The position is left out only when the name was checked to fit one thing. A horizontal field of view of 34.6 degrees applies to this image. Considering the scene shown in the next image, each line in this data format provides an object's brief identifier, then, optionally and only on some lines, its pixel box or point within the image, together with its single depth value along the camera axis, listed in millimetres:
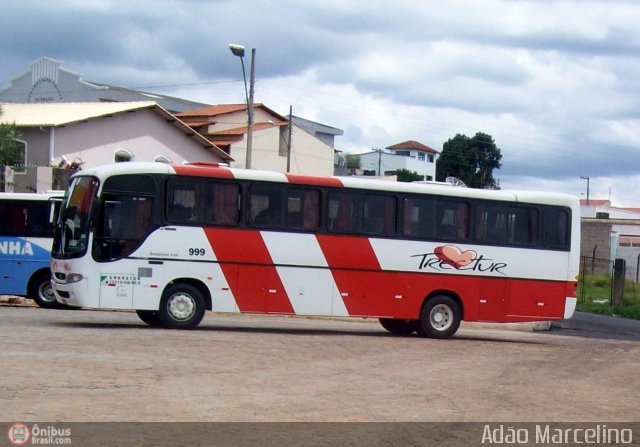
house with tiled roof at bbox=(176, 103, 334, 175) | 57188
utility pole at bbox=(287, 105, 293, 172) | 51219
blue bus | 26719
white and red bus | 20109
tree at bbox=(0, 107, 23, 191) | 42688
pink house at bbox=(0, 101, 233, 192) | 44281
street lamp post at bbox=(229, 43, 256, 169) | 36562
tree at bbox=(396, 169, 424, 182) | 77875
